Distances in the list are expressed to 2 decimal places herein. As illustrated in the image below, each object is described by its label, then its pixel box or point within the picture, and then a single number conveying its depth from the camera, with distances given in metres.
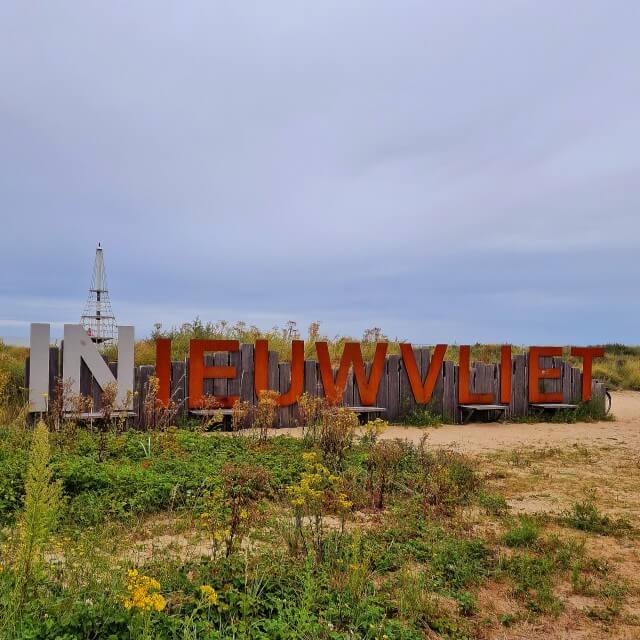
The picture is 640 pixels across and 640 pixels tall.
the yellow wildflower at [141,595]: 2.85
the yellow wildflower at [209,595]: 3.23
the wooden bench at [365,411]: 12.55
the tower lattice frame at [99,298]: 23.39
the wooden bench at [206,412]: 11.01
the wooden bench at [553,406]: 14.73
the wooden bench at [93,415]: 10.04
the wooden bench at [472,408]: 13.76
